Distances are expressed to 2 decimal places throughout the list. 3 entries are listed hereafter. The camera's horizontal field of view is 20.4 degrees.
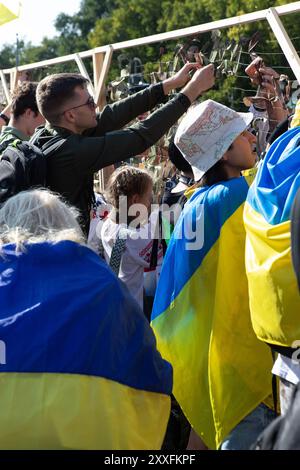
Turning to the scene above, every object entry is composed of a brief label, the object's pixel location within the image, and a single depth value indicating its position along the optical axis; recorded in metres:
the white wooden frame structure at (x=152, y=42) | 4.63
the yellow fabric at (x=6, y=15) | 5.17
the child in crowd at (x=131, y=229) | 4.56
